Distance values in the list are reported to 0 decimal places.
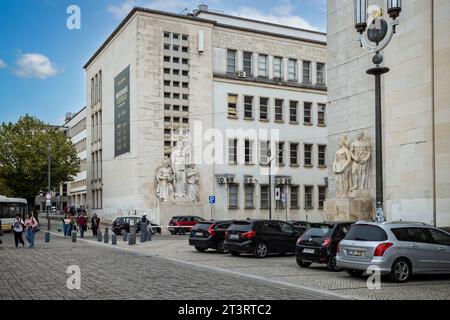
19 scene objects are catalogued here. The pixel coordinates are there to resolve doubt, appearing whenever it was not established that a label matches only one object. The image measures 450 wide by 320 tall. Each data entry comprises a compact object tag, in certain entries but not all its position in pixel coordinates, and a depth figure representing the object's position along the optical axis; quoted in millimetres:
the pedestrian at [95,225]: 44188
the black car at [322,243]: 18297
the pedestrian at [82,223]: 42094
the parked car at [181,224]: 49094
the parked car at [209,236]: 26484
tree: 68125
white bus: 48681
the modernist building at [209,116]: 54844
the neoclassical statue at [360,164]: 30078
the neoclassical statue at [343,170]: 30469
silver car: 14977
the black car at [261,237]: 23281
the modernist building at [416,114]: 25594
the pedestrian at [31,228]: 30109
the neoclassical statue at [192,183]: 54594
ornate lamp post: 17969
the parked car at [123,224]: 46125
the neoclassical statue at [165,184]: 53466
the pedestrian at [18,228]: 29909
